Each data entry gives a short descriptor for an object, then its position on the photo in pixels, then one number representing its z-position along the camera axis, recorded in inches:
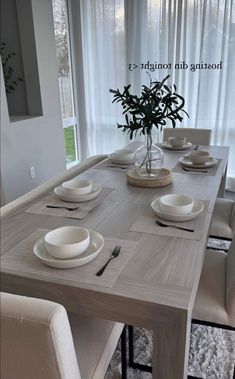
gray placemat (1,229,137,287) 37.8
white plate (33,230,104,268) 39.2
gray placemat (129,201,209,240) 47.6
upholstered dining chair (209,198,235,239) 75.7
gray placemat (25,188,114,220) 55.2
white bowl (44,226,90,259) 39.6
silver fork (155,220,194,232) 48.5
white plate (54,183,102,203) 59.9
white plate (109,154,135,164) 85.7
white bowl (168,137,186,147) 100.8
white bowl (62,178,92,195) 60.2
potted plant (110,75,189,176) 61.4
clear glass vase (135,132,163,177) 73.5
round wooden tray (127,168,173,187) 68.1
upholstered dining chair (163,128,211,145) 115.1
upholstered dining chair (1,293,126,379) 25.3
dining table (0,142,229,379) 35.0
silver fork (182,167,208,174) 79.3
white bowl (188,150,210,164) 82.1
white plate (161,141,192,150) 99.9
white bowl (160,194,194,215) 51.4
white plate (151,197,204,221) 51.1
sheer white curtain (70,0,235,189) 130.6
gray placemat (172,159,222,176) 77.6
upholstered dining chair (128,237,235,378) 47.8
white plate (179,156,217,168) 82.0
